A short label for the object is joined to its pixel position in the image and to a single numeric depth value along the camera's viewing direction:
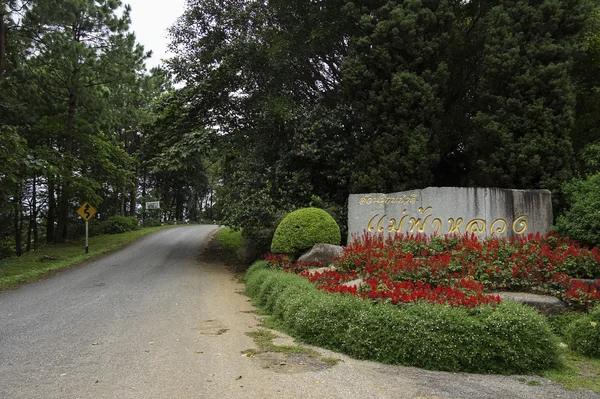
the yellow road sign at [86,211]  19.86
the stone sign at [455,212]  10.45
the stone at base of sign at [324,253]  10.88
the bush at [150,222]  42.50
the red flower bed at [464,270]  6.75
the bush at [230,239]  21.81
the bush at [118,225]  30.22
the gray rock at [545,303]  6.94
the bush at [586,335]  5.83
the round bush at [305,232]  11.45
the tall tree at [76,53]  14.52
